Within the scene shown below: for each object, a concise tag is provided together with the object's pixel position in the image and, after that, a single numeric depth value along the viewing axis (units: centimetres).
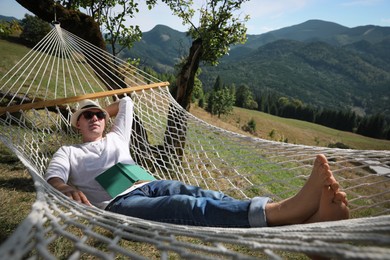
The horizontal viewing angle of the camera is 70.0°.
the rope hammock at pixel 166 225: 60
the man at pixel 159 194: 109
